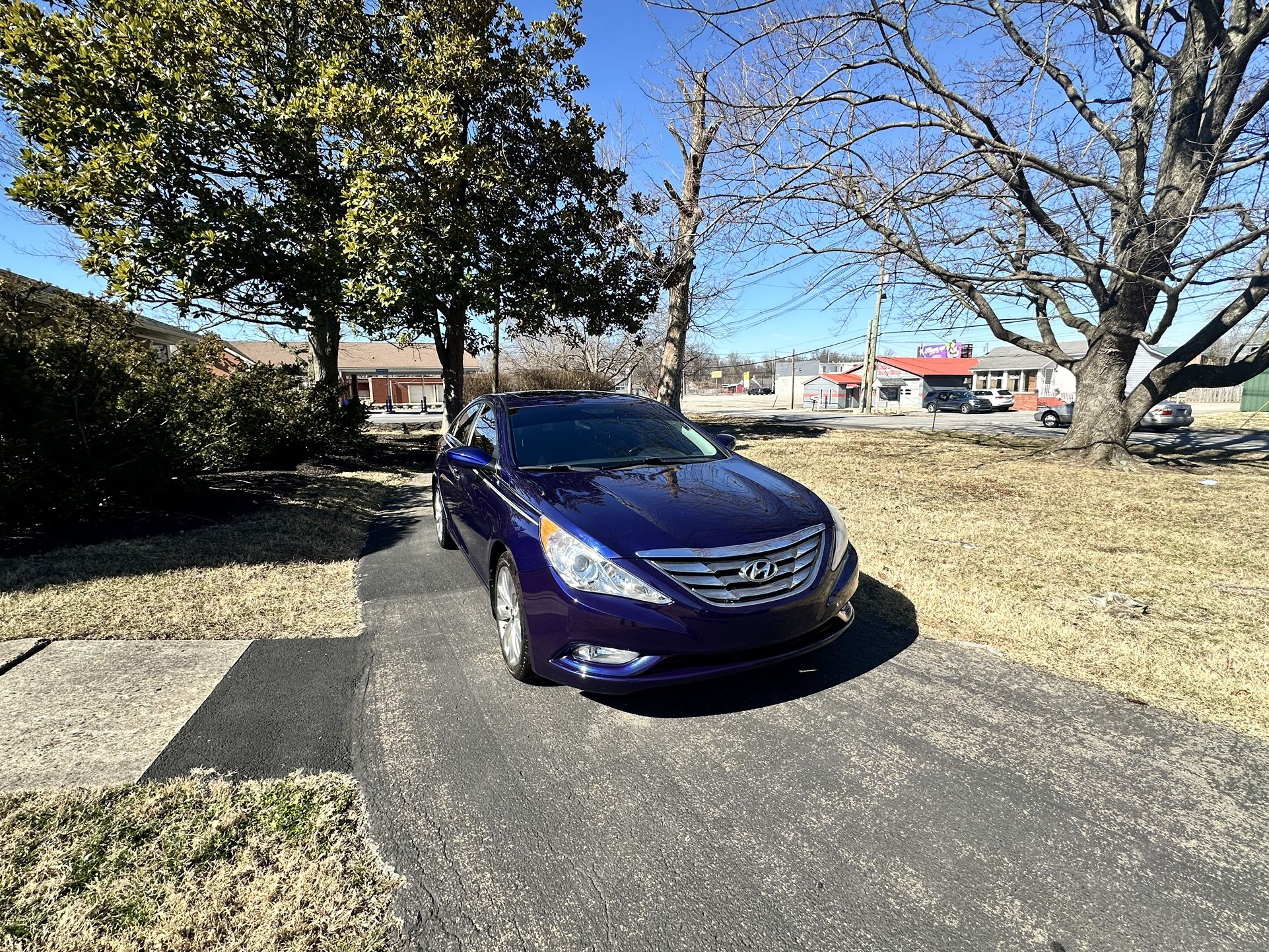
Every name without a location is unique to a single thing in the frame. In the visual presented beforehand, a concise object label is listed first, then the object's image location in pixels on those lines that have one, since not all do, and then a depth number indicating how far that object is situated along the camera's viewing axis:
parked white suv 40.41
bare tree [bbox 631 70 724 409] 9.47
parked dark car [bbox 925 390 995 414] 39.44
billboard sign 69.92
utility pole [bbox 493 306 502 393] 11.10
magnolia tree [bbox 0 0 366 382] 8.20
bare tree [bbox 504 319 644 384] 29.11
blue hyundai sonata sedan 2.60
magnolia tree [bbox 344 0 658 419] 9.26
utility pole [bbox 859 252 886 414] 36.75
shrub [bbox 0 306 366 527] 5.14
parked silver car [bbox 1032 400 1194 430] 19.23
